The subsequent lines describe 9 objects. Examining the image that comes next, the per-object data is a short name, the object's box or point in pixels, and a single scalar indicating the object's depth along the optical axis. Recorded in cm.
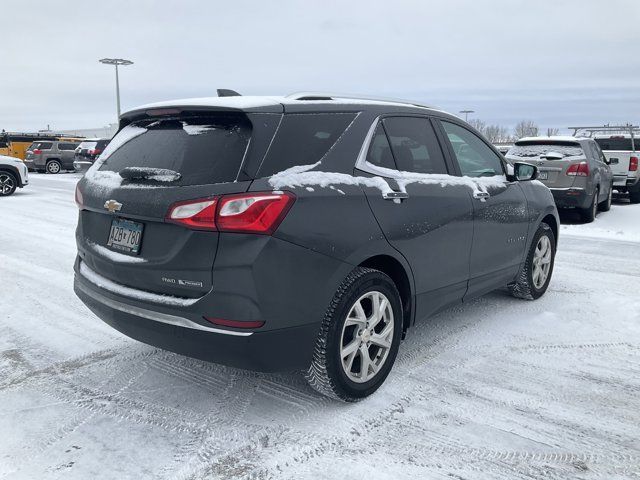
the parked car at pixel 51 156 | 2677
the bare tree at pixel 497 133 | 10455
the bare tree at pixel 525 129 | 10166
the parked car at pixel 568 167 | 1005
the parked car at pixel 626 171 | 1403
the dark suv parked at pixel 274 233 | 263
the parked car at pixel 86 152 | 2150
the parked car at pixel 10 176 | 1494
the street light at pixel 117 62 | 3538
